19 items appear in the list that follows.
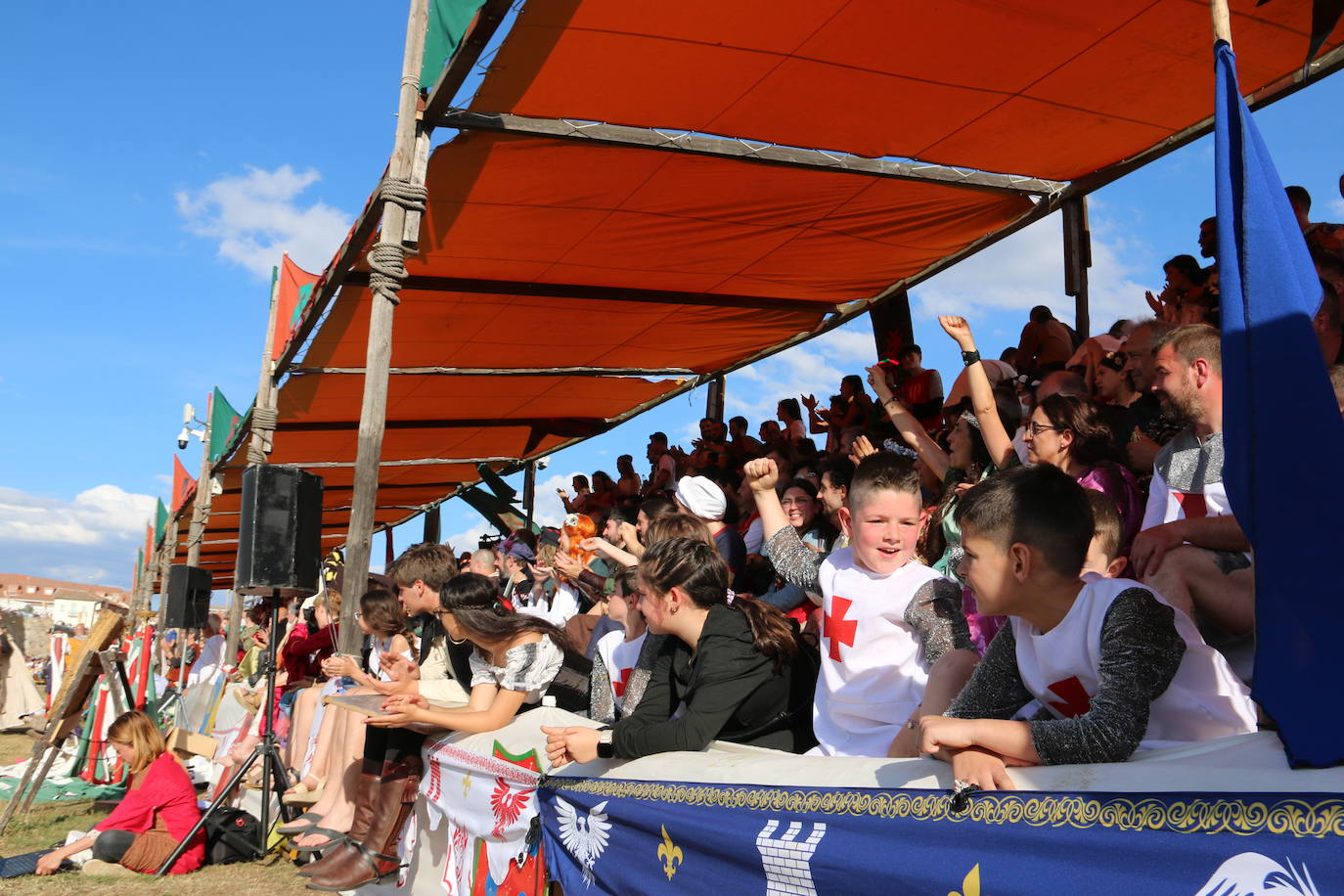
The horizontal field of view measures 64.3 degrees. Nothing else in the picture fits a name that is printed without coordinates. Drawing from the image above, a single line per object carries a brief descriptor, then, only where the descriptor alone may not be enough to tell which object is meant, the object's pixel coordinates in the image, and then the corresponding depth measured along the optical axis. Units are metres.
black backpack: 6.78
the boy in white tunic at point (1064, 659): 1.94
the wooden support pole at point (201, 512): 15.77
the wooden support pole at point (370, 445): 6.04
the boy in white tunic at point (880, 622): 3.15
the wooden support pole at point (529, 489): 15.39
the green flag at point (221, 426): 13.37
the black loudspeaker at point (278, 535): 7.27
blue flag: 1.55
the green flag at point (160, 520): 24.90
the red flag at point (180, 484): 19.20
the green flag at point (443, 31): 4.69
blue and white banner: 1.48
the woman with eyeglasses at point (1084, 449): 3.82
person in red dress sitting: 6.59
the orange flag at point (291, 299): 8.19
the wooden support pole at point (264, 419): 10.06
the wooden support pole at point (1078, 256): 6.62
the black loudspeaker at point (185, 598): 14.85
